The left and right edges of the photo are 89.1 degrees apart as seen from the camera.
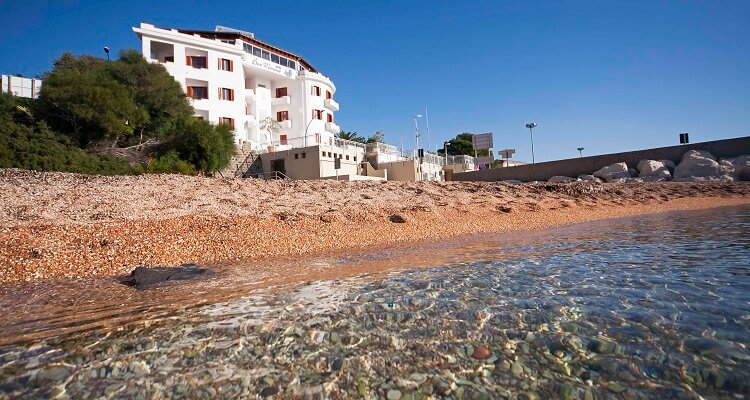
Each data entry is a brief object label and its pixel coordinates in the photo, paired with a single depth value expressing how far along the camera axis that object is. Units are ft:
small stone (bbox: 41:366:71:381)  9.35
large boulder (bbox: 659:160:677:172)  91.51
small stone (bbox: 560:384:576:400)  7.57
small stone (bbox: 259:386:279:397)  8.32
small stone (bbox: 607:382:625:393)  7.66
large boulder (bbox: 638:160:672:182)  88.58
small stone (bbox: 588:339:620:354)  9.36
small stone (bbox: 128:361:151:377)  9.43
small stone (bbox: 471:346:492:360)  9.59
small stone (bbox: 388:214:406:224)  43.29
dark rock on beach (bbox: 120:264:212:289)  20.74
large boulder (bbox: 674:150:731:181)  82.84
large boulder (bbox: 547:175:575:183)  98.60
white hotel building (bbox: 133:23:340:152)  120.57
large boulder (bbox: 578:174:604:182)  92.63
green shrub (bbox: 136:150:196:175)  76.54
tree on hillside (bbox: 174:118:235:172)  91.76
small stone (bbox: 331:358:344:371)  9.41
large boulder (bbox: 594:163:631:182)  94.02
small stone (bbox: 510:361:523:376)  8.63
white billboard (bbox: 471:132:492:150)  197.67
